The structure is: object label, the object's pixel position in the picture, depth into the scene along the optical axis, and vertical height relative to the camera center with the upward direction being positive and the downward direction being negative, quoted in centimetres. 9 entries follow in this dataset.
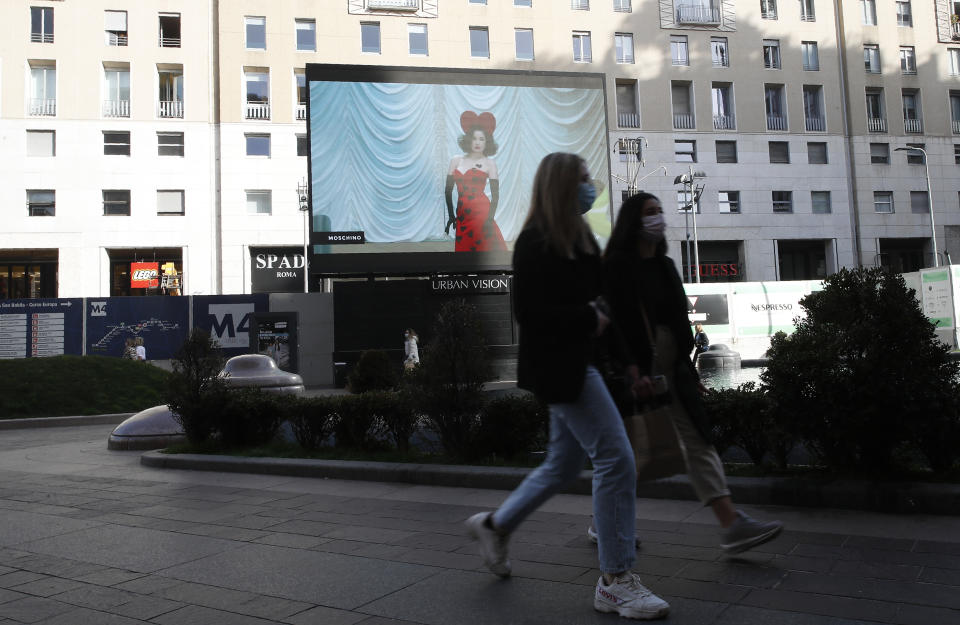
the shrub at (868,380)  454 -23
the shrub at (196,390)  848 -26
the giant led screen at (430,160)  2138 +591
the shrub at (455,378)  649 -17
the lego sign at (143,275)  3591 +458
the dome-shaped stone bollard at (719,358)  2156 -29
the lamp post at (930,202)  4109 +768
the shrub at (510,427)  650 -63
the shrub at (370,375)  1512 -27
